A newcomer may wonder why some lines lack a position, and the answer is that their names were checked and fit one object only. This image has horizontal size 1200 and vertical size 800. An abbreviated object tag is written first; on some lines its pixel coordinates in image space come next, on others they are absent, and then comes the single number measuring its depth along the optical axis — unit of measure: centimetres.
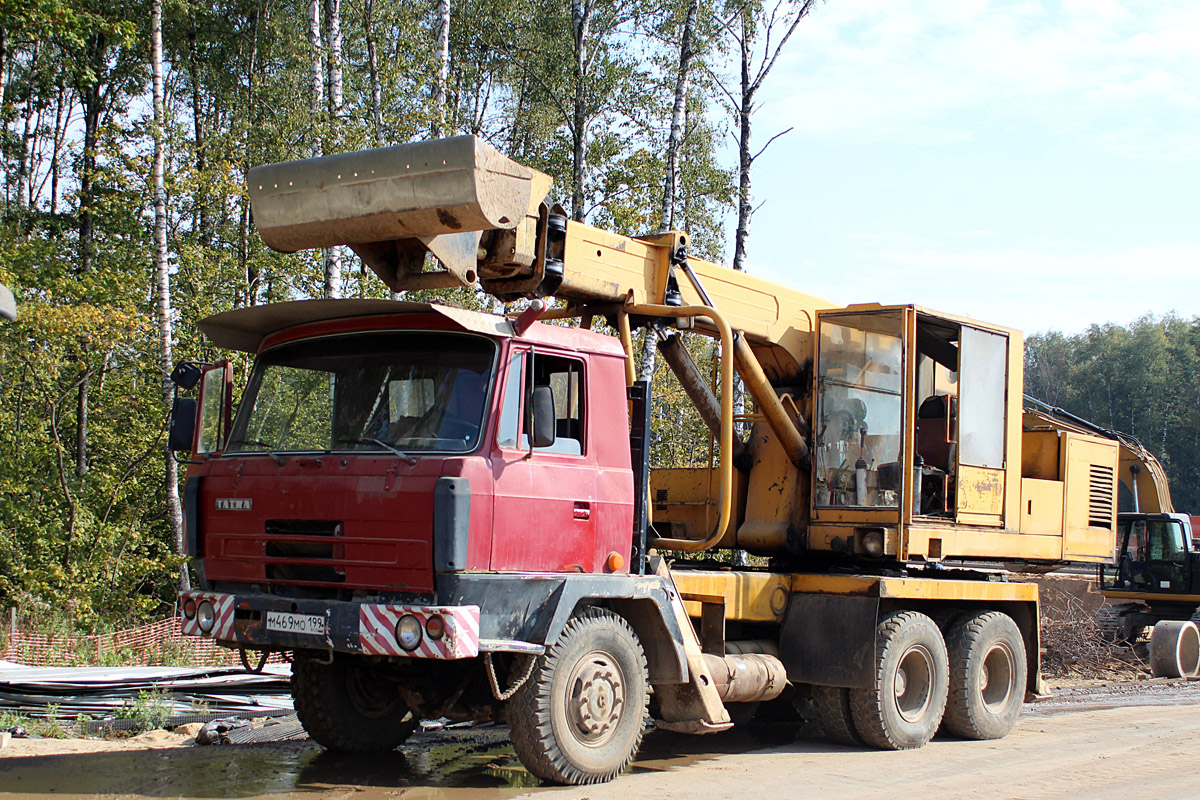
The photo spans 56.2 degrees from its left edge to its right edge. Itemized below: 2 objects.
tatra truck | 648
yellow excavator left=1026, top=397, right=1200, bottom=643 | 2003
